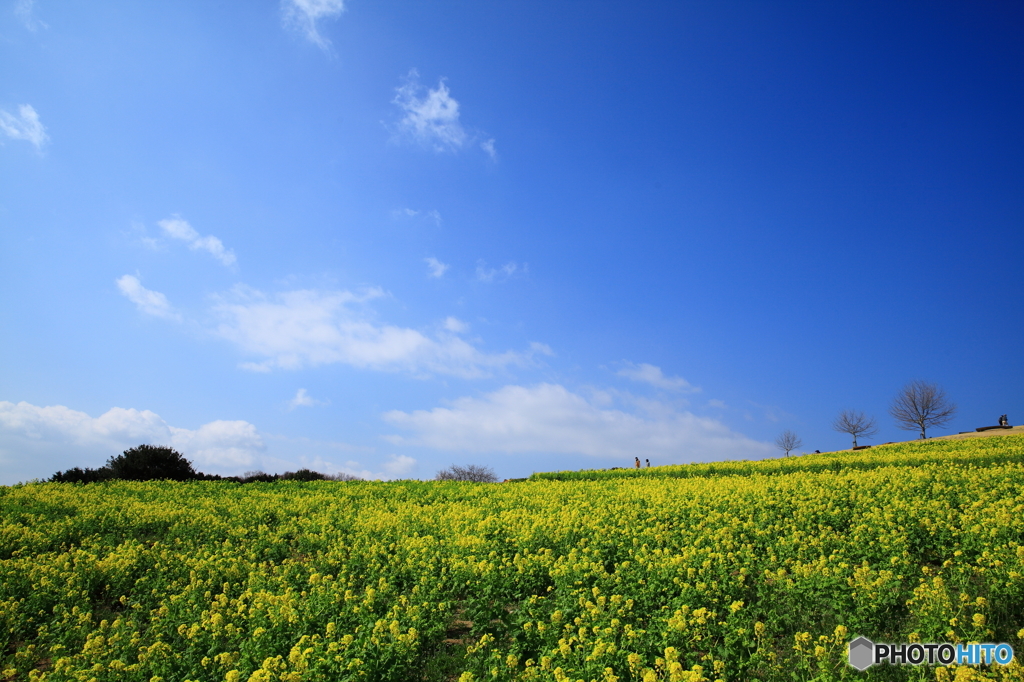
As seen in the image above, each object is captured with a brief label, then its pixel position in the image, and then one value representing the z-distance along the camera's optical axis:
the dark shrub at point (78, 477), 24.22
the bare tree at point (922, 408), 55.88
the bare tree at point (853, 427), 61.50
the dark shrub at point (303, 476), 33.03
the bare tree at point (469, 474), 57.97
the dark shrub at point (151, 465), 26.27
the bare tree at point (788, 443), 65.38
